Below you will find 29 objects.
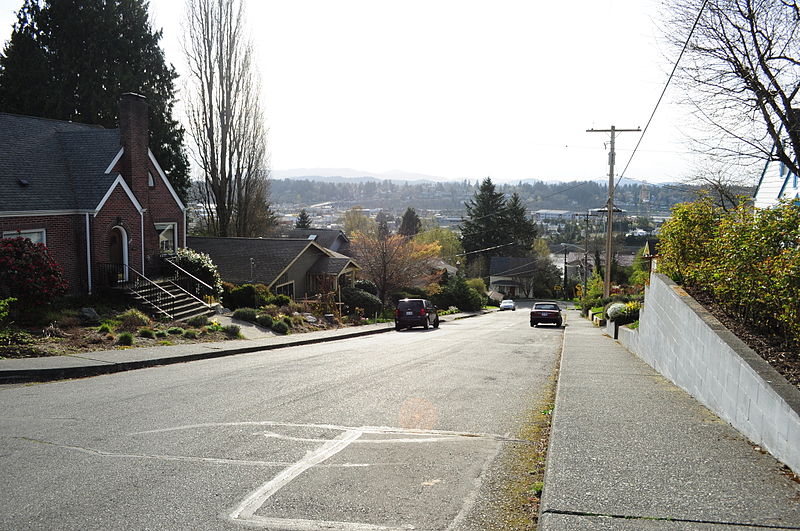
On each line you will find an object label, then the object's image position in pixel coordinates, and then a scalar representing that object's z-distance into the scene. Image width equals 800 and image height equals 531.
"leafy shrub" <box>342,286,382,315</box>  40.09
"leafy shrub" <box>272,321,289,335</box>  24.89
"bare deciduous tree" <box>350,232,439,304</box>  48.94
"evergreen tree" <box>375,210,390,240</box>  51.78
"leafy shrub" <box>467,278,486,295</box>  70.62
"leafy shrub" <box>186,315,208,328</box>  22.11
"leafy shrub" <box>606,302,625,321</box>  23.27
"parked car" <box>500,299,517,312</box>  69.31
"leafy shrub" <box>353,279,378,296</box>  45.07
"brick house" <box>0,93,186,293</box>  21.34
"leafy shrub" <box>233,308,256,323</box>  25.73
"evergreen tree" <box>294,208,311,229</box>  100.75
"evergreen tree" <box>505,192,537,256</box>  99.56
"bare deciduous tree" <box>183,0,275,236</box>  41.03
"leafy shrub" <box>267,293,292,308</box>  30.75
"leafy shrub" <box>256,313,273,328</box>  25.14
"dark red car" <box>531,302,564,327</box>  36.81
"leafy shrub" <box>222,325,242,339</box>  21.51
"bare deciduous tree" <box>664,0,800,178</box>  11.95
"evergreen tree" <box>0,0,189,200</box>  37.94
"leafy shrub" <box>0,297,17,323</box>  14.14
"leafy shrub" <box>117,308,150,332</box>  19.37
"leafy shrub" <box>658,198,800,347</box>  7.89
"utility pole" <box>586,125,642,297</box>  37.00
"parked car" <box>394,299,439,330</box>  33.66
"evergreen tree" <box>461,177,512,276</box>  95.31
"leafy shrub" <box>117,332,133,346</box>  16.77
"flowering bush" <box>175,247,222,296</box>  28.67
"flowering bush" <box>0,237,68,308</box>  17.69
